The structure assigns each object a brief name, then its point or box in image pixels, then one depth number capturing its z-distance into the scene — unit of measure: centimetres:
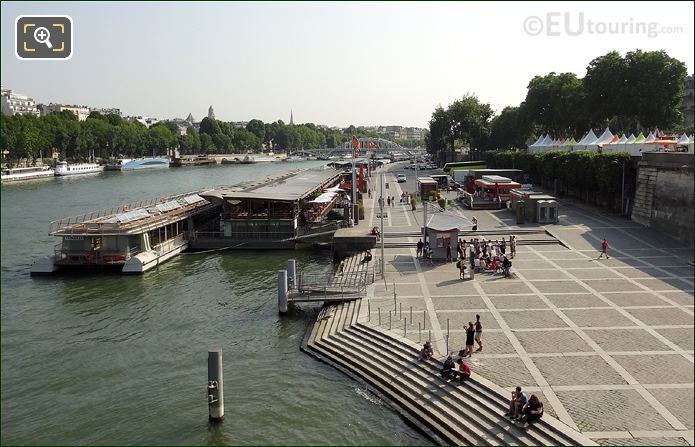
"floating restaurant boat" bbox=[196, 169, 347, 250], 4950
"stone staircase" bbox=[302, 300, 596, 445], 1745
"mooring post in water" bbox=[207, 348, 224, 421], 1997
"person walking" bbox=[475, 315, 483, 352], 2292
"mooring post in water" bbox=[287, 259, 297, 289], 3302
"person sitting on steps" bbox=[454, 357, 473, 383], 2040
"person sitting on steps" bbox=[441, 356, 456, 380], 2075
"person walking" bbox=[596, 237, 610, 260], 3858
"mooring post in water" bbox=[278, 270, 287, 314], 3122
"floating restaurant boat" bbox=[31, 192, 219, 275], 4119
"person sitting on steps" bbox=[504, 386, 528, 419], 1791
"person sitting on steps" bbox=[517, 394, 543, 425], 1748
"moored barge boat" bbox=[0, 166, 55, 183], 11279
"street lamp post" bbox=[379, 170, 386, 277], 3479
